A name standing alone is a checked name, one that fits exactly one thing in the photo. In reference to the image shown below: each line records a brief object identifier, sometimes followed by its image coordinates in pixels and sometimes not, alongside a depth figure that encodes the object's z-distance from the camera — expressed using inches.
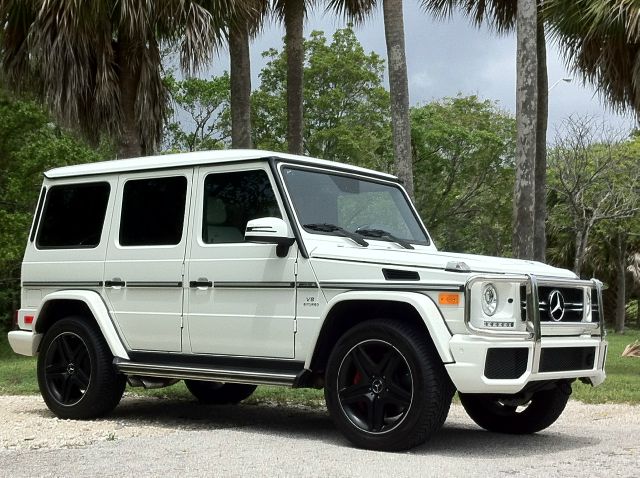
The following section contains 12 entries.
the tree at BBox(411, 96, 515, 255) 1370.6
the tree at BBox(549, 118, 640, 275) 1232.2
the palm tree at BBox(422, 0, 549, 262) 668.1
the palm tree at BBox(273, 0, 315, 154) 628.4
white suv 255.3
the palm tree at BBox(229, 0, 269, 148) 603.2
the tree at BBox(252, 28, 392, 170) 1406.3
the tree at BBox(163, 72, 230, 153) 1433.3
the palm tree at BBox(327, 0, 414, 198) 564.7
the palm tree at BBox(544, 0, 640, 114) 545.3
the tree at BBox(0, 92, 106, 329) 837.8
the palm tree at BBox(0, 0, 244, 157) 529.3
